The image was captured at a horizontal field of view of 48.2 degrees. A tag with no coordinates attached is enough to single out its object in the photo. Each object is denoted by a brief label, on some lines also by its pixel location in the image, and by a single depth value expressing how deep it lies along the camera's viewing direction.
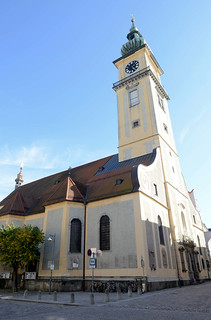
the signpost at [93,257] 14.32
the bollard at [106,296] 12.19
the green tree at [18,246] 19.97
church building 19.39
